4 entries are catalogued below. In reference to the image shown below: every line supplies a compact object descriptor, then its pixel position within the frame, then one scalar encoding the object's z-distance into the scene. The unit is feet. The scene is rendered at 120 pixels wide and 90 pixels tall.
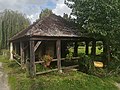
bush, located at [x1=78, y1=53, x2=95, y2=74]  21.57
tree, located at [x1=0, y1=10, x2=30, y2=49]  47.99
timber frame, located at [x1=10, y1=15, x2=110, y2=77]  19.47
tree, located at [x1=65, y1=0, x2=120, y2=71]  19.19
